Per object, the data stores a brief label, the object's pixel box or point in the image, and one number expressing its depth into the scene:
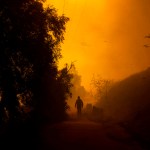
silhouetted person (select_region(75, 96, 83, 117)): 35.47
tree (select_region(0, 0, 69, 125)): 17.05
